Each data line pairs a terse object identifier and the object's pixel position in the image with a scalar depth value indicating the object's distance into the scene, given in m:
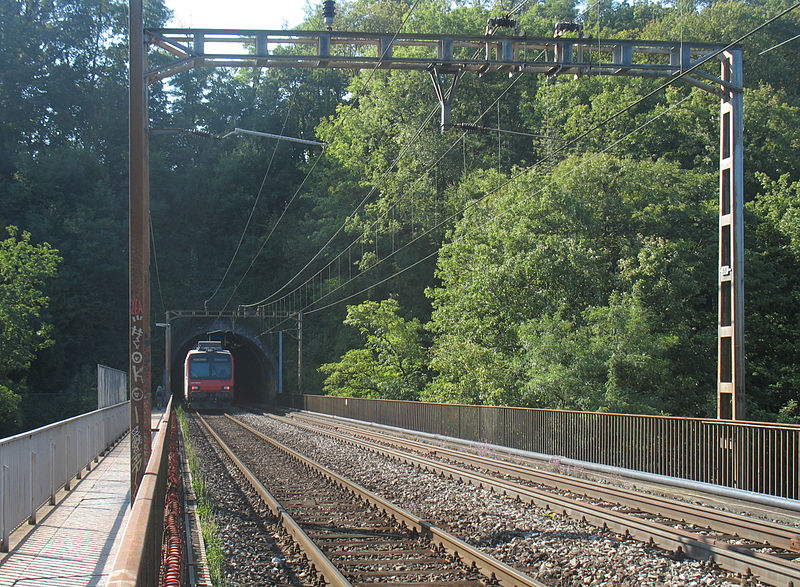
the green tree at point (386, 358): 41.94
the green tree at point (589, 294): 25.61
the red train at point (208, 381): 46.72
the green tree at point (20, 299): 41.34
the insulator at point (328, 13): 15.21
